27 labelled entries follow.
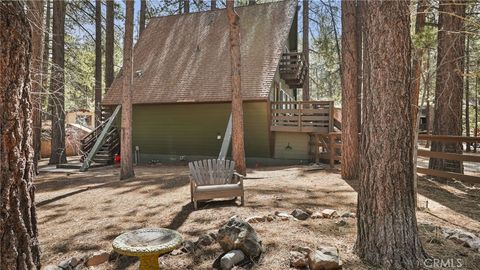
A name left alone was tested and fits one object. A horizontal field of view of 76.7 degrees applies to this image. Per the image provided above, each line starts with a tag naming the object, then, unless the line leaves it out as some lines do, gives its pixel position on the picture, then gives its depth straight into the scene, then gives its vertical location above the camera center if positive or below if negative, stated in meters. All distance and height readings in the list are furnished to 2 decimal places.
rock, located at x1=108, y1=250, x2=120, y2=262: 4.15 -1.69
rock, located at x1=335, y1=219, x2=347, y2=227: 4.73 -1.40
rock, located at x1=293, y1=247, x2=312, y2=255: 3.65 -1.42
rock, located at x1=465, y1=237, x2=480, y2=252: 3.85 -1.40
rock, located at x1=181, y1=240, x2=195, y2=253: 4.16 -1.57
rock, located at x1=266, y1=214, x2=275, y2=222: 5.05 -1.40
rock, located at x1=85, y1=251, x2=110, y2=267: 4.04 -1.69
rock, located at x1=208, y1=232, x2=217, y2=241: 4.38 -1.47
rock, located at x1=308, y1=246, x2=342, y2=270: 3.29 -1.38
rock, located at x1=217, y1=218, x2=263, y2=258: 3.77 -1.33
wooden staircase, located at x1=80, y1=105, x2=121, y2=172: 14.69 -0.43
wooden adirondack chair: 6.03 -1.04
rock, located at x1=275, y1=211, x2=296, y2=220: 5.08 -1.39
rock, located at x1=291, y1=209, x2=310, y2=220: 5.14 -1.37
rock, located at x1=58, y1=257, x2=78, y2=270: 3.92 -1.71
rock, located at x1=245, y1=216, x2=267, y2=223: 5.02 -1.41
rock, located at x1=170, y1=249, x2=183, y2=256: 4.14 -1.63
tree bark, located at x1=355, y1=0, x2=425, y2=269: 3.40 -0.16
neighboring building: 26.06 +1.25
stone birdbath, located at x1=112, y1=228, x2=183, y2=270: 3.25 -1.23
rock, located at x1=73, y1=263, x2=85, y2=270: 3.96 -1.75
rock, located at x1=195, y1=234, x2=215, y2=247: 4.26 -1.51
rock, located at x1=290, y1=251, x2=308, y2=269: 3.50 -1.47
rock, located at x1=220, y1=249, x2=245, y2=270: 3.61 -1.51
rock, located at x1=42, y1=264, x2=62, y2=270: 3.76 -1.68
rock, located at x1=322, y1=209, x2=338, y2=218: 5.14 -1.35
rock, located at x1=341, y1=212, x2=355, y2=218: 5.11 -1.36
